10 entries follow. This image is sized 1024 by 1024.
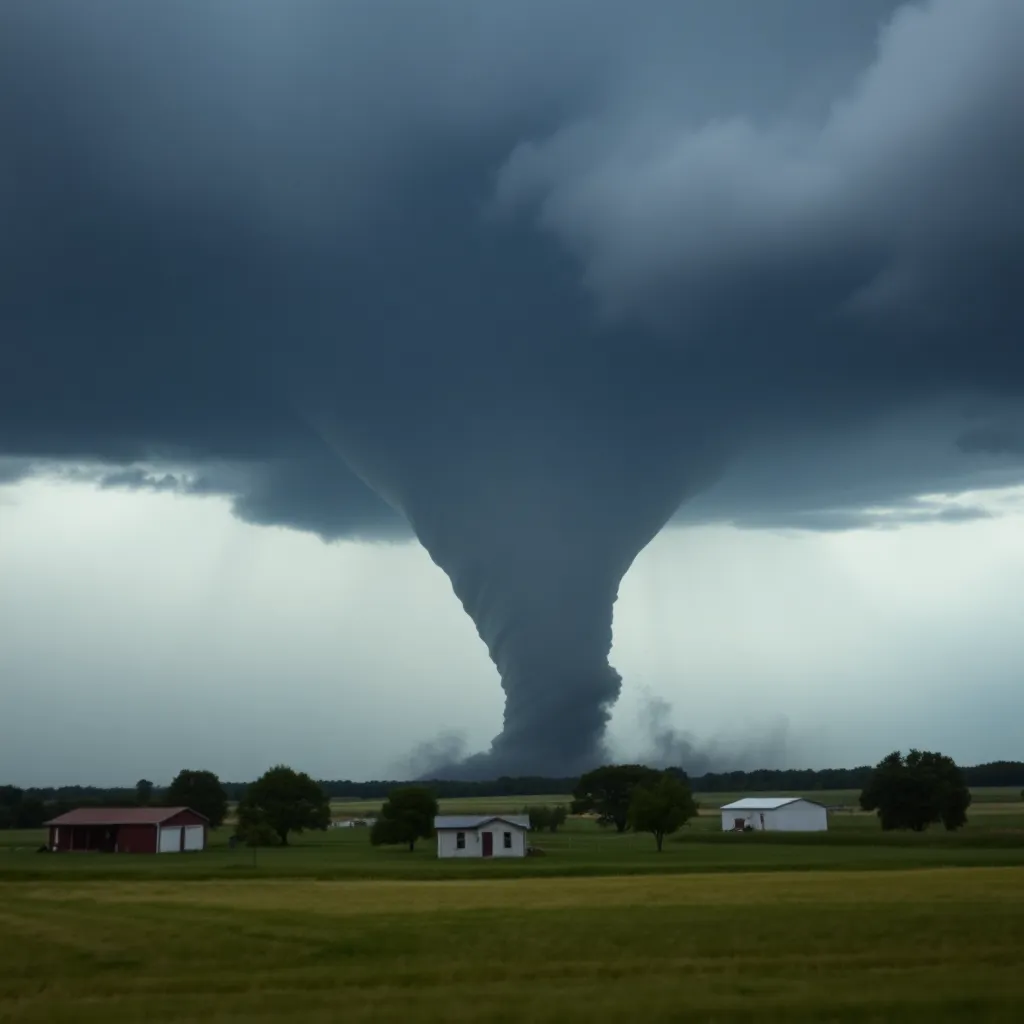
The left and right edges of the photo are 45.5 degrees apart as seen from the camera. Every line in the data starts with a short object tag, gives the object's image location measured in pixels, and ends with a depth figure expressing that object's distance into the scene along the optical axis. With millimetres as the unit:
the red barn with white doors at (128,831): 104562
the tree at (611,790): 135125
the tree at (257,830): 94538
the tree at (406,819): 103000
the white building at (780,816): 126312
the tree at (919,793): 111312
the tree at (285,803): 112000
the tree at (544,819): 140750
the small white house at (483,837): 90812
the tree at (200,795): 136875
